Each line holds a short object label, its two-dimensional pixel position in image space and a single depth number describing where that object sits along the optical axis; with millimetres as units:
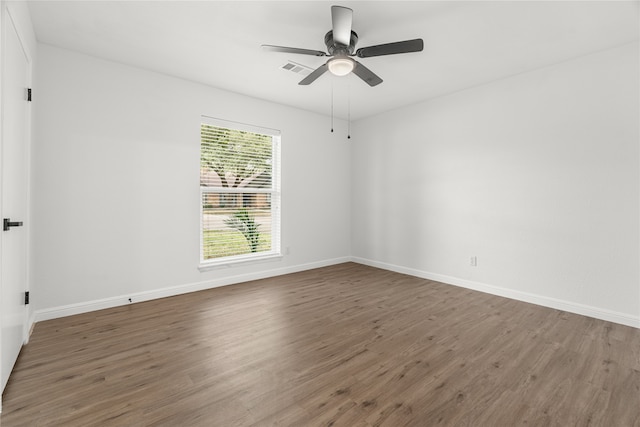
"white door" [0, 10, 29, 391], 1842
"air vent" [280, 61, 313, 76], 3359
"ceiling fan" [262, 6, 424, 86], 2217
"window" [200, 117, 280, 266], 4117
